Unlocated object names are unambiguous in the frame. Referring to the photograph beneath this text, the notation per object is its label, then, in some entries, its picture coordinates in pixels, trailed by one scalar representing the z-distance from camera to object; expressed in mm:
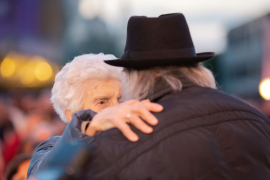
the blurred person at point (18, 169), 3644
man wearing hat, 2377
